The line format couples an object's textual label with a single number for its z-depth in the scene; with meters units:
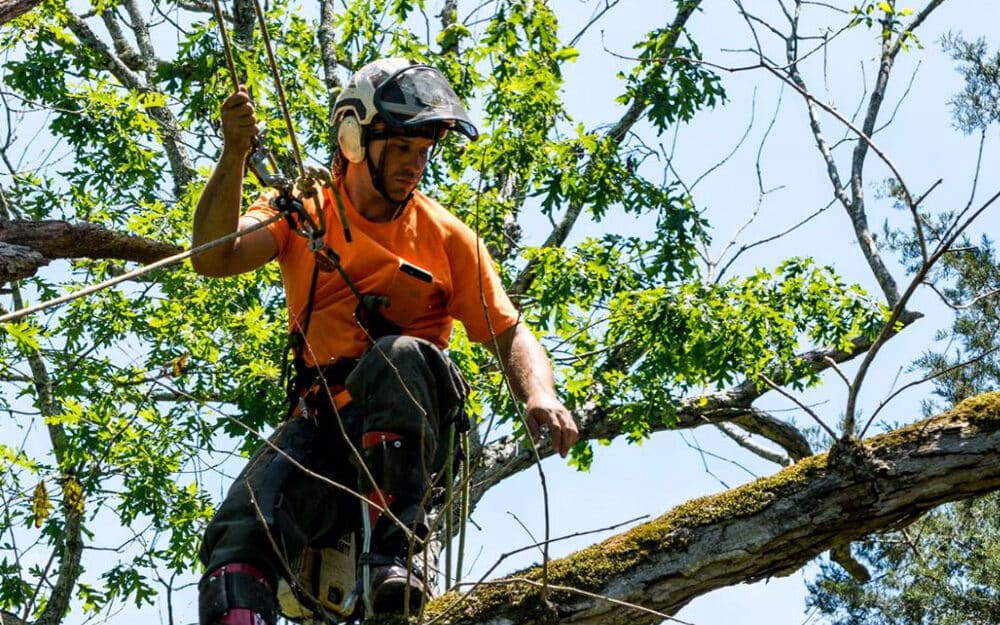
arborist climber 8.19
